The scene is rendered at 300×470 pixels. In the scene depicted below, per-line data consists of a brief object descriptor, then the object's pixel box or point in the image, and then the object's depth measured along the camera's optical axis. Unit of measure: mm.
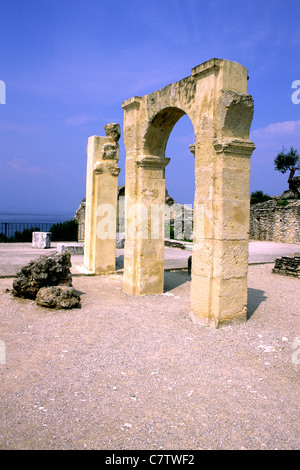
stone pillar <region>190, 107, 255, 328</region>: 5203
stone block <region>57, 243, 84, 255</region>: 12459
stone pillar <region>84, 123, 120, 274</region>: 9328
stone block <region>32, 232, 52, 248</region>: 14336
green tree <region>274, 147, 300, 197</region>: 33625
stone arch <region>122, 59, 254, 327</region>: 5164
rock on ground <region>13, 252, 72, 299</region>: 6316
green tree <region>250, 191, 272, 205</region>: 32097
